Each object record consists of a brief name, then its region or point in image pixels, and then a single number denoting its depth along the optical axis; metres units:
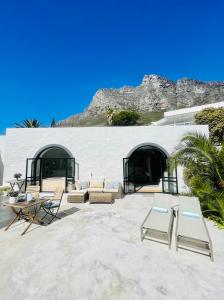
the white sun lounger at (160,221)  5.48
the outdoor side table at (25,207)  6.40
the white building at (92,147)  13.05
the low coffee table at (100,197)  10.01
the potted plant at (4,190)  12.56
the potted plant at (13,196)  6.76
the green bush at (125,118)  45.52
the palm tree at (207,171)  7.19
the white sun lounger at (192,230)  4.95
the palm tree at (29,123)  26.45
